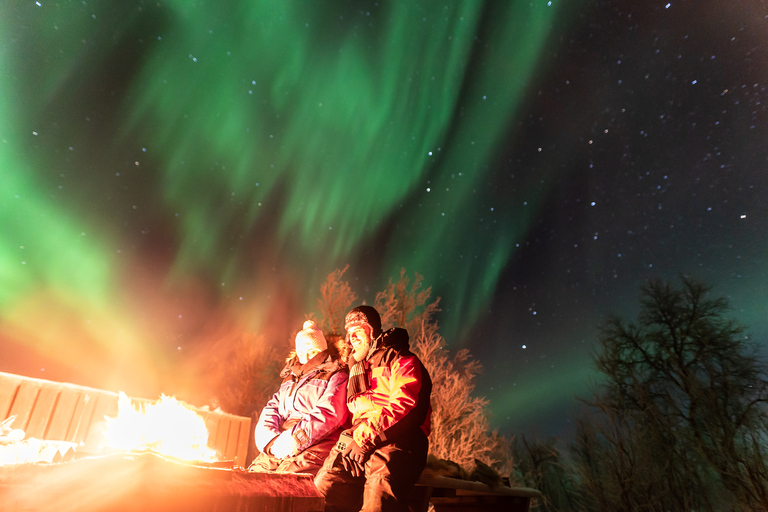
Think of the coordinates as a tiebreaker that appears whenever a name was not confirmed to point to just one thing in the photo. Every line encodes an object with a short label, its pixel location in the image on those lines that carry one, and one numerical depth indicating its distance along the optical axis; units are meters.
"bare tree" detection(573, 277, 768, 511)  13.34
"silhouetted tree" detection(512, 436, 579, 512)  24.20
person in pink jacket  3.19
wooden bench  3.40
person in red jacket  2.63
